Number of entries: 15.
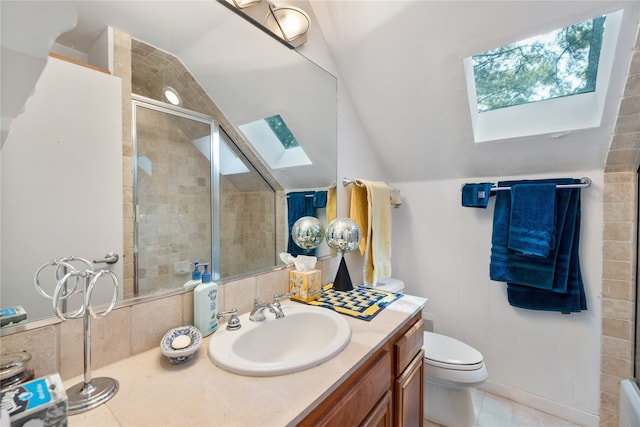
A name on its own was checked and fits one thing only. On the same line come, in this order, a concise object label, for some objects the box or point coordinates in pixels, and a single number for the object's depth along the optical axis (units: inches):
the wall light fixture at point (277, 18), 45.1
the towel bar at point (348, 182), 65.9
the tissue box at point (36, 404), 16.7
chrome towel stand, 22.8
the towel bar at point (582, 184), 59.4
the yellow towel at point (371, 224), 65.4
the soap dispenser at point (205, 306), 34.8
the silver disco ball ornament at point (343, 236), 53.4
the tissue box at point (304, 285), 48.8
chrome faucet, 39.2
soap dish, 28.4
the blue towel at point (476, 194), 68.4
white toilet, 55.1
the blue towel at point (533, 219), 60.9
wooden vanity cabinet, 27.6
